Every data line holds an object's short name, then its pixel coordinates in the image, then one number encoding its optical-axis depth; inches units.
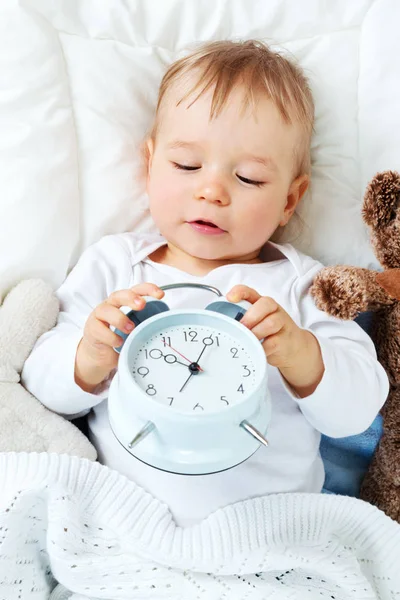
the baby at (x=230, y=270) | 38.3
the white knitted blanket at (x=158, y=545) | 35.5
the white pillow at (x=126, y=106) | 45.1
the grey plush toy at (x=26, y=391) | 39.5
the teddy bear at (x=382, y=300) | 41.4
